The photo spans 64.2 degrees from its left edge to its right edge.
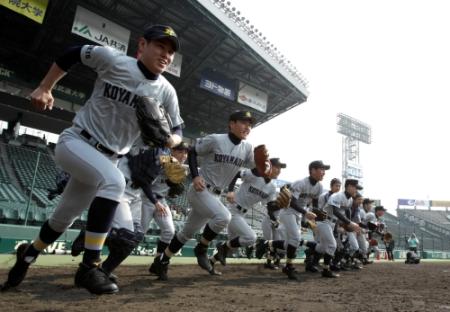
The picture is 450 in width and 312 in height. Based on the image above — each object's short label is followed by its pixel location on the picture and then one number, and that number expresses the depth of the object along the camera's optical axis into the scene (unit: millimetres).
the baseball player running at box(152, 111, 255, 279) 5012
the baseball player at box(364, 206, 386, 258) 11486
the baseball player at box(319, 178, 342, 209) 7805
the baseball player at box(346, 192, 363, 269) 9152
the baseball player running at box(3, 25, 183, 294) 2578
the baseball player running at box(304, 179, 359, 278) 6984
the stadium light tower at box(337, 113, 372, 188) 49156
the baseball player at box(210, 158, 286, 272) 6741
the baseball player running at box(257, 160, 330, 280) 6781
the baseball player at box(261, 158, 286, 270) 8375
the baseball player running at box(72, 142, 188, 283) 3250
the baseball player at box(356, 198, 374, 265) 10713
